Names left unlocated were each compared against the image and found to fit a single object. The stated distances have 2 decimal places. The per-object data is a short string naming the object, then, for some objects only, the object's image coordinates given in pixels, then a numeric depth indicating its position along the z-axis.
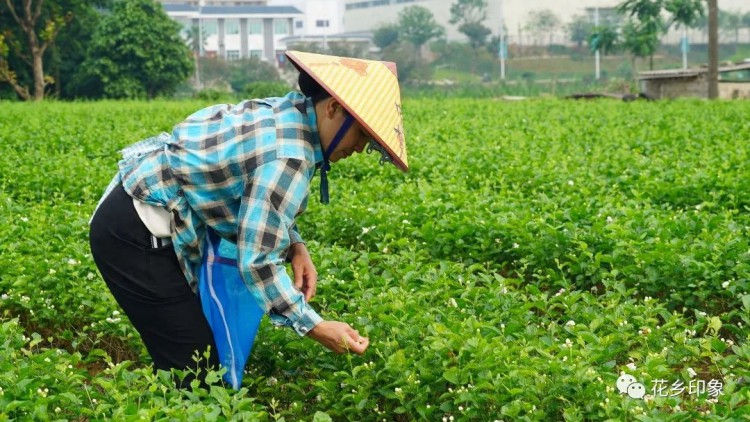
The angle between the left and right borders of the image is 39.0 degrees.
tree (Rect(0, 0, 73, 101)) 34.69
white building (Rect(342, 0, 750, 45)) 76.00
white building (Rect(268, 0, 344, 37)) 97.38
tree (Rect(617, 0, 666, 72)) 36.75
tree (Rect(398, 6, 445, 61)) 75.25
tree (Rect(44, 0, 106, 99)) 38.28
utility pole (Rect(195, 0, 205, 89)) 62.66
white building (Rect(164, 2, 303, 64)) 85.75
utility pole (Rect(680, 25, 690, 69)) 53.86
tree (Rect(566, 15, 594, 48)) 72.75
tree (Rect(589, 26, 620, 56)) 41.44
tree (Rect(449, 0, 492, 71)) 72.38
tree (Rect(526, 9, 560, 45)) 75.25
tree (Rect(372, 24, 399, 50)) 77.68
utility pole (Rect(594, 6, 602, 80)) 62.16
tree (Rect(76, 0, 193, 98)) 37.28
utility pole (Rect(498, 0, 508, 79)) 63.71
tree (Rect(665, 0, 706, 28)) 35.72
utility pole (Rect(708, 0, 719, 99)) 25.06
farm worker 3.39
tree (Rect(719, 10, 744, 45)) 73.86
